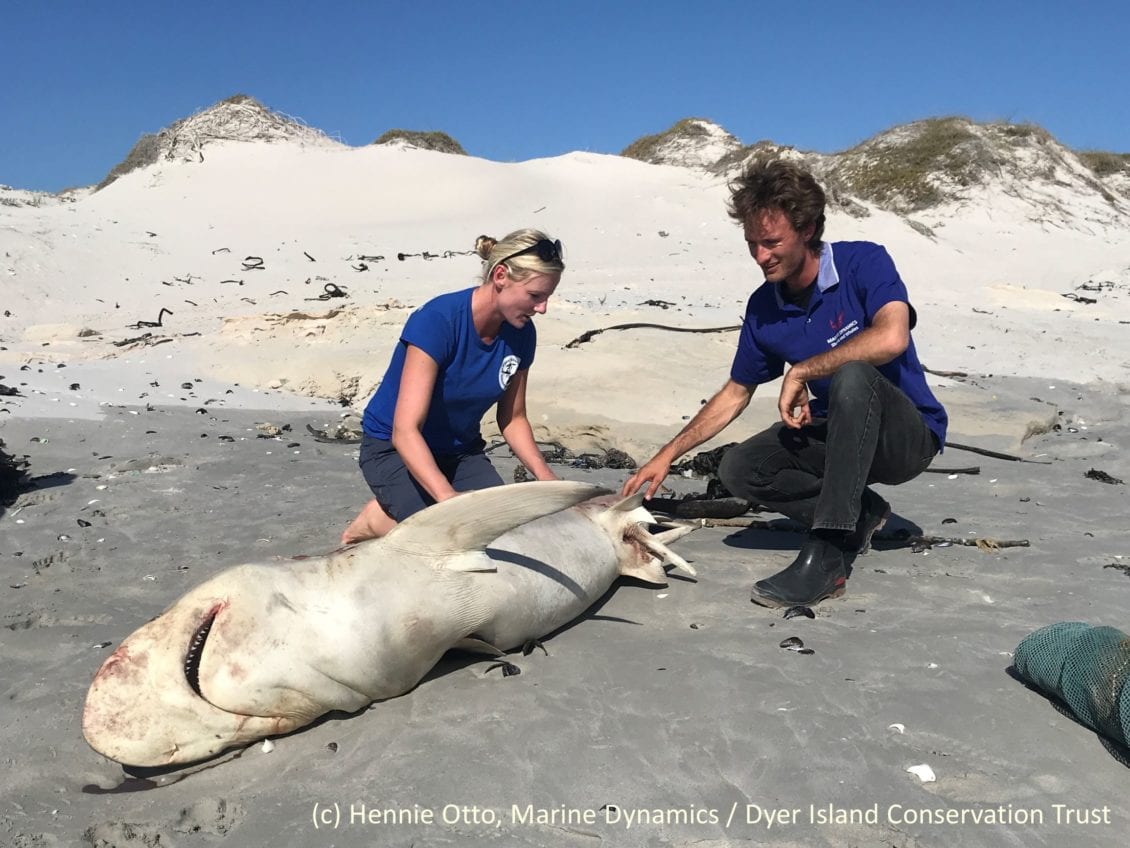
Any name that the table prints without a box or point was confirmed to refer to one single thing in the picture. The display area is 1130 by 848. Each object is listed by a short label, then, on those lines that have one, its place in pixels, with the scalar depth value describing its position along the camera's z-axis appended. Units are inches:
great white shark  106.9
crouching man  157.2
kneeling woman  153.4
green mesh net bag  106.7
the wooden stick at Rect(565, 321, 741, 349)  389.6
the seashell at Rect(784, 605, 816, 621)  148.3
